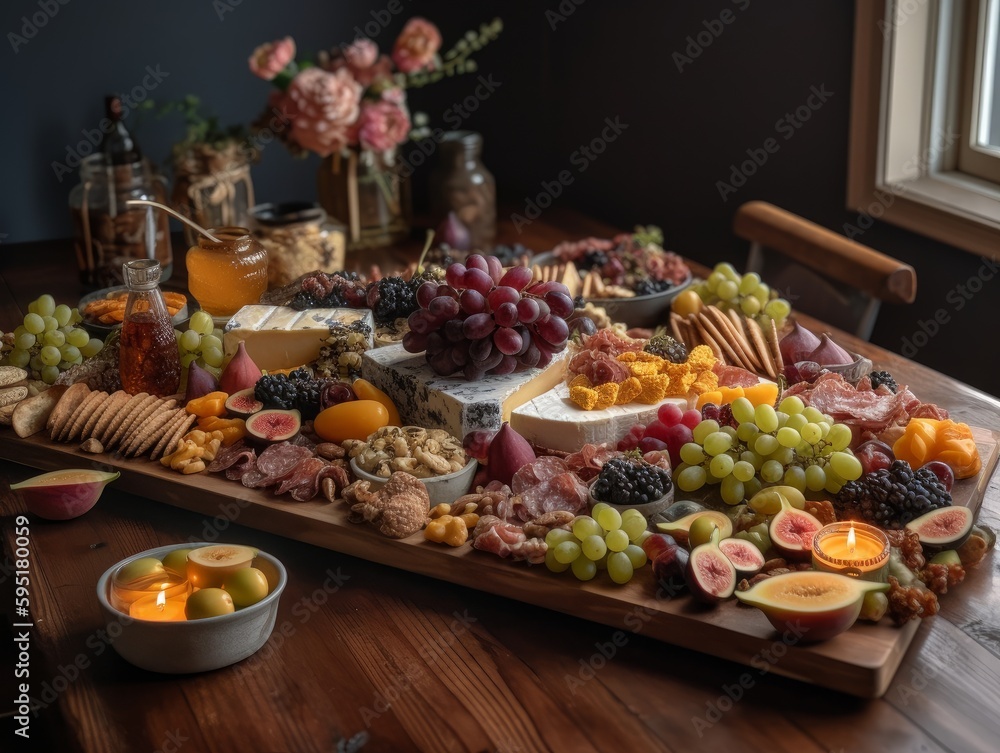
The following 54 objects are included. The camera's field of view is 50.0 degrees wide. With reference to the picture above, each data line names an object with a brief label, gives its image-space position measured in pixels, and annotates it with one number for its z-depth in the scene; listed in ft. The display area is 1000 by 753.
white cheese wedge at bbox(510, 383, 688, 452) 5.53
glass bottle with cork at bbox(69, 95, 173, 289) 8.29
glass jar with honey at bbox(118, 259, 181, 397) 5.94
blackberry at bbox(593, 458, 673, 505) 4.79
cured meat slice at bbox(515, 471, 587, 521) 4.88
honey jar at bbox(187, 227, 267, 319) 6.88
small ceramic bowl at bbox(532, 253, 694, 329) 7.40
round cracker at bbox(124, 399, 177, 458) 5.58
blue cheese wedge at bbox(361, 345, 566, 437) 5.53
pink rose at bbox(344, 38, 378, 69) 9.06
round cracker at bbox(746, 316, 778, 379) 6.34
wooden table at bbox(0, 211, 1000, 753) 3.81
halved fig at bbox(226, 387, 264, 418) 5.66
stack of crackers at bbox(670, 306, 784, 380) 6.43
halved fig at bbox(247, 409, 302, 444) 5.48
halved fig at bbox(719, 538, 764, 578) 4.40
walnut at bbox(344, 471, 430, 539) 4.75
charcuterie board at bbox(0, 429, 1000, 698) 3.99
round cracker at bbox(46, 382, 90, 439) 5.76
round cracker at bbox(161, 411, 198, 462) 5.53
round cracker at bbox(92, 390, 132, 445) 5.72
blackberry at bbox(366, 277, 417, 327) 6.46
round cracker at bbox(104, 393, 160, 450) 5.66
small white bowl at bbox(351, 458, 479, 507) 5.01
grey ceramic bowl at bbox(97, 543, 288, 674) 4.02
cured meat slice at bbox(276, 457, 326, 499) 5.18
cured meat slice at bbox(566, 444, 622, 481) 5.23
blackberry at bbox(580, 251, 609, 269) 8.20
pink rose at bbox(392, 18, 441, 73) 9.34
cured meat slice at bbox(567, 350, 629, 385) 5.79
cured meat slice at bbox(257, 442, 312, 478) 5.33
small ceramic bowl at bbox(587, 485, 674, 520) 4.81
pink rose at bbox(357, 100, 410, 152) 9.10
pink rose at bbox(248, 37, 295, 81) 9.04
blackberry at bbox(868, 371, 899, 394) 6.00
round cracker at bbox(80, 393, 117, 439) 5.73
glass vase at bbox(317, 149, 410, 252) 9.43
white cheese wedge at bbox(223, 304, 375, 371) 6.36
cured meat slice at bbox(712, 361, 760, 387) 5.99
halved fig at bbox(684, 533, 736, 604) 4.20
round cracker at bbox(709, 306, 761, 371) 6.46
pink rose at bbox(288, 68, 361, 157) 8.82
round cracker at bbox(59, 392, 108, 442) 5.74
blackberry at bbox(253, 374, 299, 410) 5.72
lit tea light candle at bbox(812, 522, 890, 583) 4.26
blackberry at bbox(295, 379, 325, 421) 5.78
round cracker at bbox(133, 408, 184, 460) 5.58
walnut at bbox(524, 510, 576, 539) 4.66
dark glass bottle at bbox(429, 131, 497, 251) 9.61
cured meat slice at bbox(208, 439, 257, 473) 5.40
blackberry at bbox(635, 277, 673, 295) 7.58
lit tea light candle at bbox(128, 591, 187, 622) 4.17
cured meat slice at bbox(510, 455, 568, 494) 5.05
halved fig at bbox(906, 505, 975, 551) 4.58
